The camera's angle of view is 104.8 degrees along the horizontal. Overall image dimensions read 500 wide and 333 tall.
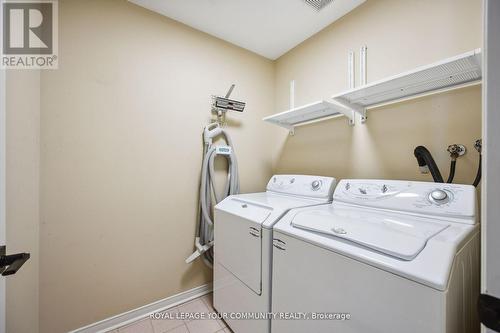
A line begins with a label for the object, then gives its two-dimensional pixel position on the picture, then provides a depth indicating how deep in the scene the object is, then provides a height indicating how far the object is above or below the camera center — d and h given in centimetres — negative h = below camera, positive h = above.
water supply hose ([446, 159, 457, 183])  107 -3
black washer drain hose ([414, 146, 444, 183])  109 +2
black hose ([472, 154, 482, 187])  99 -7
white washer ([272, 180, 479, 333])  60 -36
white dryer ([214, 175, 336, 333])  114 -52
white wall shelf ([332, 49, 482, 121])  92 +48
